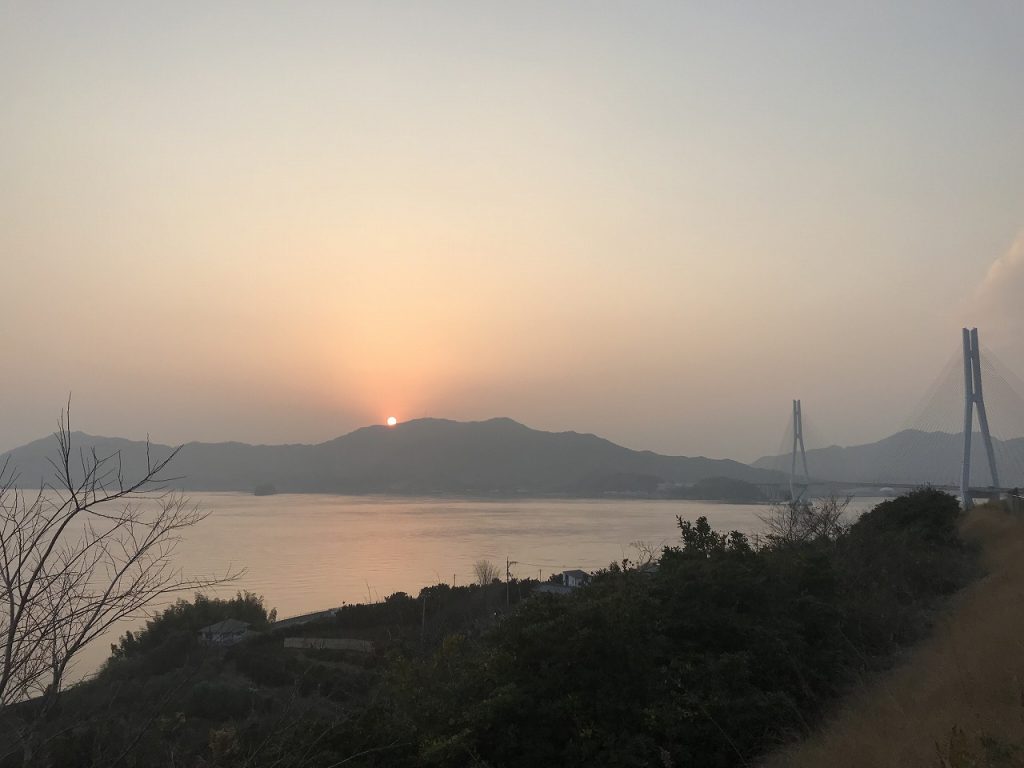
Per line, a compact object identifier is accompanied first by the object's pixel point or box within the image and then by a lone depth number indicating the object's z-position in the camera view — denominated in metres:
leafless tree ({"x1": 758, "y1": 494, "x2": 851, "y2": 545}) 16.99
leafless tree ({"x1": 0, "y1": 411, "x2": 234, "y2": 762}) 2.93
